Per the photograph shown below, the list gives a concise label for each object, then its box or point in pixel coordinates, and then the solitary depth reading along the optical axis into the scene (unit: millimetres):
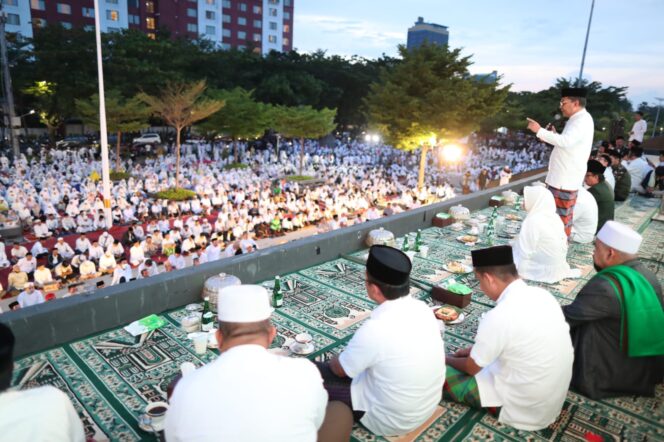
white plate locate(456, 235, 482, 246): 6568
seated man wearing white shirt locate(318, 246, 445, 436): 2221
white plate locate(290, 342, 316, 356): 3396
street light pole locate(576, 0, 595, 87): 14061
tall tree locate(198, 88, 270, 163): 23609
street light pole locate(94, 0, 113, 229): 11125
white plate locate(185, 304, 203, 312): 4102
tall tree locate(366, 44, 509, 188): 17984
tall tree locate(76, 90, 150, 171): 19000
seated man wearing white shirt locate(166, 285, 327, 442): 1577
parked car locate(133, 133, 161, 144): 29797
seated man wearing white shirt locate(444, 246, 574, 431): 2365
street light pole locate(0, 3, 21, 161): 19250
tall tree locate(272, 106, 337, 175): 22438
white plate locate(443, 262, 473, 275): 5302
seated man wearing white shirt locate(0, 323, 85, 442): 1614
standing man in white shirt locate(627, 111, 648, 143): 13312
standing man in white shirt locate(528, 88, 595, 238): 4648
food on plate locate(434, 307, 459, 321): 3990
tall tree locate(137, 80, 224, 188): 17609
